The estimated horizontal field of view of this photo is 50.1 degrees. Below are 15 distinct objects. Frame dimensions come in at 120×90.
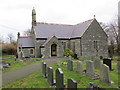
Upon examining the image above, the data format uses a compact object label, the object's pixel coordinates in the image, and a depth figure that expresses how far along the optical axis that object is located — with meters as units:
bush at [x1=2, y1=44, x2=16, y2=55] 40.62
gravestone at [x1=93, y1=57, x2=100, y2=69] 12.91
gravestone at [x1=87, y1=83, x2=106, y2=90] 4.48
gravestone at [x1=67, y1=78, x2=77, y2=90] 4.93
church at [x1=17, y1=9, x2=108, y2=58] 27.67
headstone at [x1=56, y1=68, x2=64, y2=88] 6.16
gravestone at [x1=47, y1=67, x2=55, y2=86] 7.90
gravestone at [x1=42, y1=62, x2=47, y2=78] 10.29
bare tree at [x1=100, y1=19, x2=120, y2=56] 40.20
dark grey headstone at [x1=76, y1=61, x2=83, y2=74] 11.20
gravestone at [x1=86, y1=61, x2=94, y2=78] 9.83
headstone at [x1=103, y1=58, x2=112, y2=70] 12.69
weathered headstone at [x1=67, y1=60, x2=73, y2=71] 12.58
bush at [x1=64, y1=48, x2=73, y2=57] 26.81
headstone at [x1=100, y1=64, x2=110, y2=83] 8.46
